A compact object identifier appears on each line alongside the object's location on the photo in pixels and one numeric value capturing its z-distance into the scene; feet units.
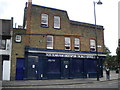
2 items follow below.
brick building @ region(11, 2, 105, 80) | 51.18
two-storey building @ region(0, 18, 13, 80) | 49.76
